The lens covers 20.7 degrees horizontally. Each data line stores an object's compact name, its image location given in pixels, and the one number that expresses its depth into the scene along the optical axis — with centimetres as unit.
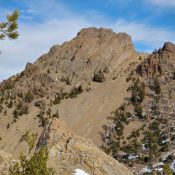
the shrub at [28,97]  8865
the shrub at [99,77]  9412
